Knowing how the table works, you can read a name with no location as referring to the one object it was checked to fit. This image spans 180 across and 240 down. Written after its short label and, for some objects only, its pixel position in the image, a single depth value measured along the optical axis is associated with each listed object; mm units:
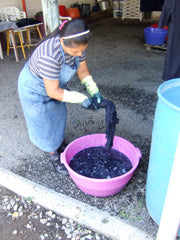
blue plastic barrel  1318
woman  1604
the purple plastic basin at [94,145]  1752
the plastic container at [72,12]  7670
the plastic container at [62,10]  7238
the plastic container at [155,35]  5371
